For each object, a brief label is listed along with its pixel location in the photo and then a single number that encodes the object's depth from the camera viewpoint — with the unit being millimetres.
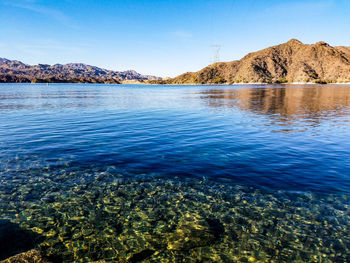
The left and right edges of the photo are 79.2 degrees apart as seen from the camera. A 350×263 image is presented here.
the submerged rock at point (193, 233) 7316
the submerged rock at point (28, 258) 5484
